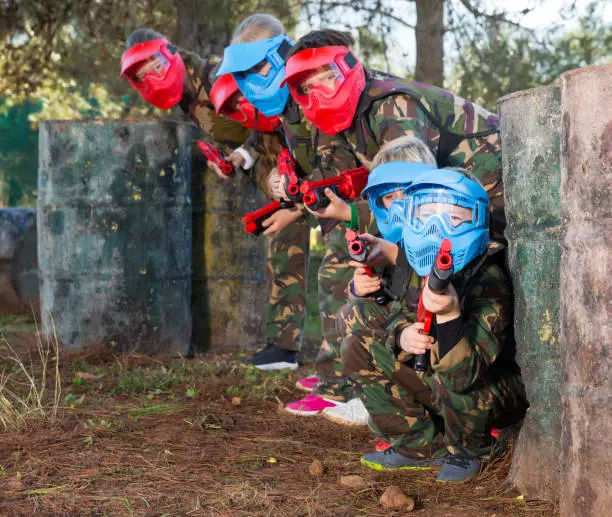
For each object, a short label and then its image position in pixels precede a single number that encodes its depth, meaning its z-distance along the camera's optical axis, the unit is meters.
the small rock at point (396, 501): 2.58
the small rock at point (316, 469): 2.97
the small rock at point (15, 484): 2.84
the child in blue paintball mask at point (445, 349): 2.60
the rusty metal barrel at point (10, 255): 7.60
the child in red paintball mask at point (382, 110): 3.36
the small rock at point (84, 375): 4.77
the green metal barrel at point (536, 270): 2.58
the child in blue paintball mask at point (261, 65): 4.10
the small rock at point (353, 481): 2.80
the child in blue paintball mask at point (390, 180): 2.98
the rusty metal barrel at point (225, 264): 5.88
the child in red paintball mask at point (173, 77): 4.97
